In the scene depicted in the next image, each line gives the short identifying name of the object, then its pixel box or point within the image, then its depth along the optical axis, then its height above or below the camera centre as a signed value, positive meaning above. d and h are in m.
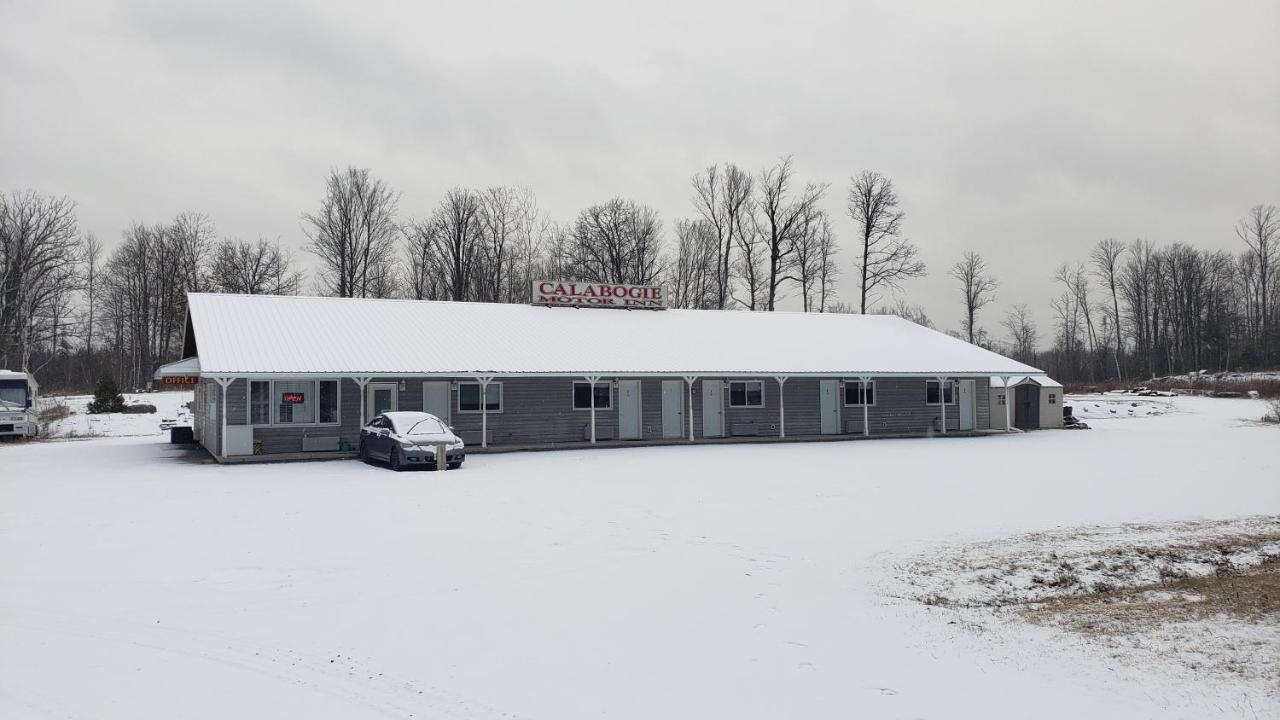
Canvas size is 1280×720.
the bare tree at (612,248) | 50.22 +9.00
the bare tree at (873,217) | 51.44 +10.89
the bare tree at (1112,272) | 72.60 +10.29
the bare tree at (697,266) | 55.03 +8.63
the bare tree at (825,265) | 55.75 +8.57
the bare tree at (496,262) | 50.94 +8.32
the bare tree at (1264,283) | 66.75 +8.85
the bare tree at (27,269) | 42.75 +6.98
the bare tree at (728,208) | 52.78 +11.82
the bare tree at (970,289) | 65.06 +7.88
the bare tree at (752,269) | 52.25 +7.89
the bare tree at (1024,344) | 84.44 +4.64
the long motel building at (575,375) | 22.45 +0.61
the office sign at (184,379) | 25.23 +0.67
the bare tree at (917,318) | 68.44 +6.31
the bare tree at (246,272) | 51.75 +8.13
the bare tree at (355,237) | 48.31 +9.45
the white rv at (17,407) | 28.11 -0.13
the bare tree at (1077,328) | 77.62 +5.67
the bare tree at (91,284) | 60.56 +8.58
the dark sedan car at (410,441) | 19.03 -1.01
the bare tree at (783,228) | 50.12 +10.12
